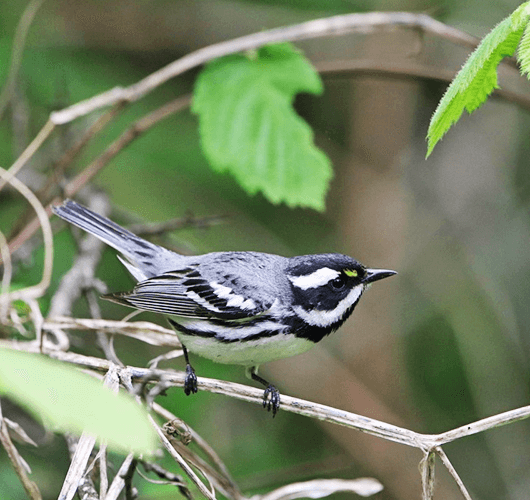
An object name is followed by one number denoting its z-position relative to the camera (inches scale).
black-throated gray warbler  248.7
